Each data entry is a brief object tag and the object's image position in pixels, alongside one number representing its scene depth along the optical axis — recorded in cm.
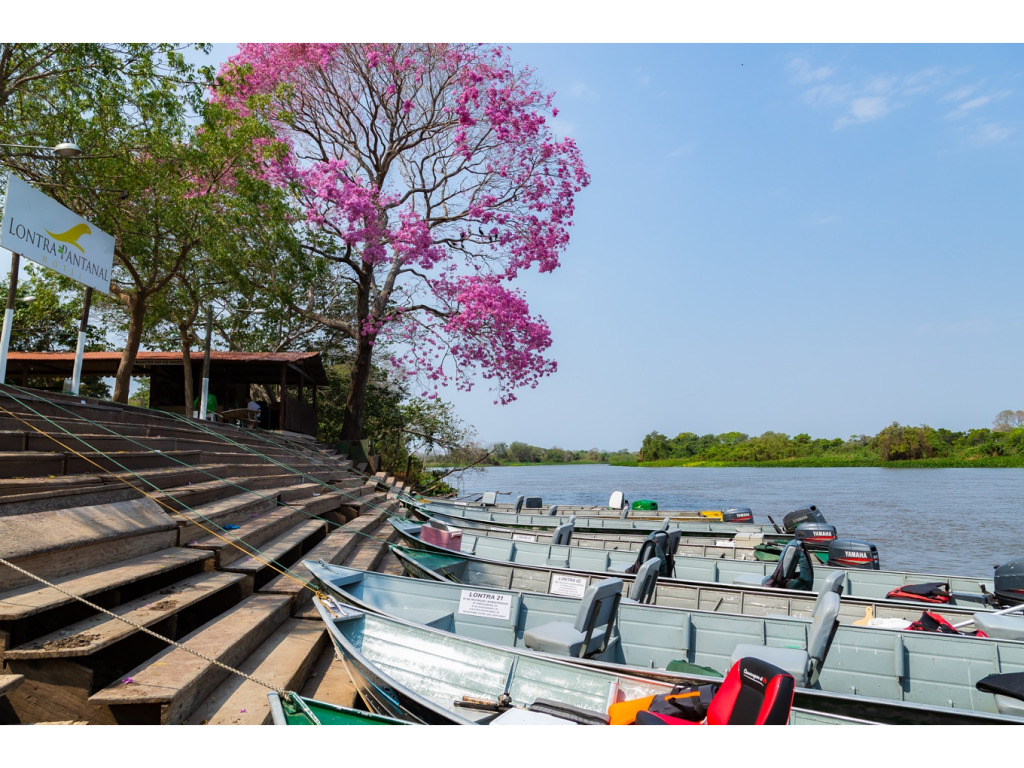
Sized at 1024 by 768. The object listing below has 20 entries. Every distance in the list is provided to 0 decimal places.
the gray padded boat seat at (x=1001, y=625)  523
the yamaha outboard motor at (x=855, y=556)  937
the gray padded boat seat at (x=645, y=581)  621
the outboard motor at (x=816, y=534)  1107
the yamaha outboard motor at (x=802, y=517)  1305
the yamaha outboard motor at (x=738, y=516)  1438
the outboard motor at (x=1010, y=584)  743
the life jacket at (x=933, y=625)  575
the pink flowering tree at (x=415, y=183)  1878
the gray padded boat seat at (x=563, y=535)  1012
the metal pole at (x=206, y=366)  1487
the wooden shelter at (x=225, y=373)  1864
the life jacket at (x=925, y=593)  739
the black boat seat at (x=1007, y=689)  424
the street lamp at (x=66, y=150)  845
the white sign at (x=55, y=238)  812
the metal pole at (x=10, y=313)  846
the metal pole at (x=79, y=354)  1033
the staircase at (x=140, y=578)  375
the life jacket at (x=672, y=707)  356
